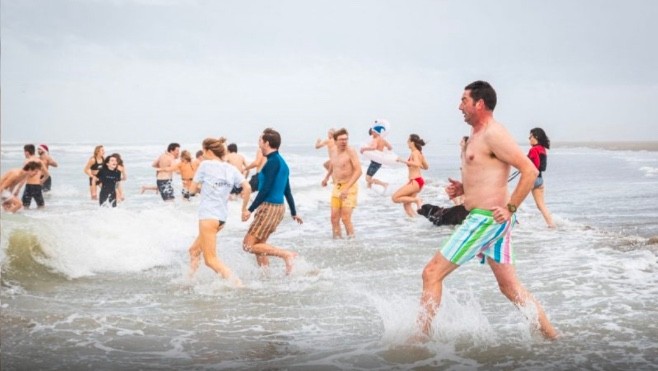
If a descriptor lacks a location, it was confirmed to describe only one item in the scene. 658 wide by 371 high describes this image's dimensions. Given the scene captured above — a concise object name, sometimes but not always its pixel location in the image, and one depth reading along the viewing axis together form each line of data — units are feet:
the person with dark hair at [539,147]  34.45
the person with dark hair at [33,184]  47.96
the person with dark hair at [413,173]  40.45
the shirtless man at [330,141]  37.61
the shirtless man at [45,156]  54.67
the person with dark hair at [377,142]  51.49
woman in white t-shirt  23.25
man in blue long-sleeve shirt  24.86
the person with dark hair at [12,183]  43.60
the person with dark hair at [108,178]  46.83
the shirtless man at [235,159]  51.49
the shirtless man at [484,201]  14.94
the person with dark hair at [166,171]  51.78
